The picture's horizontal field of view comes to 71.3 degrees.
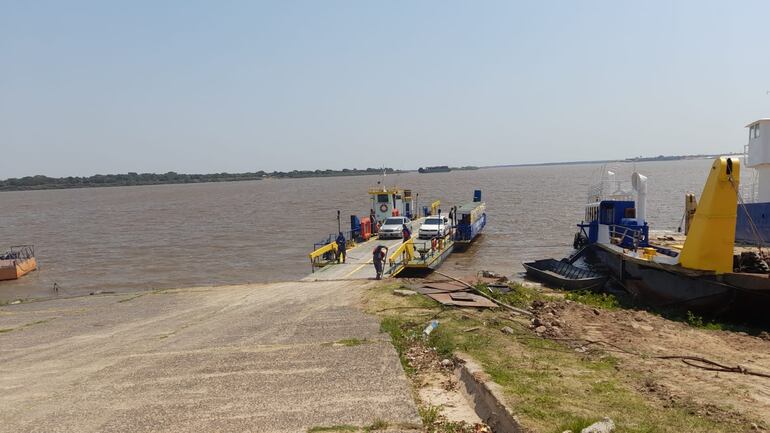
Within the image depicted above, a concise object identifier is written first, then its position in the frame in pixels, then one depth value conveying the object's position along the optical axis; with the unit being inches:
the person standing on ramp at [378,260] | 757.3
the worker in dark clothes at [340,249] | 949.8
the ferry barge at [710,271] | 568.4
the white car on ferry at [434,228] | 1187.0
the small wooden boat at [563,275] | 820.6
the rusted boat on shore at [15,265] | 1201.4
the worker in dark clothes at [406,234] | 1007.8
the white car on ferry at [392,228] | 1221.1
